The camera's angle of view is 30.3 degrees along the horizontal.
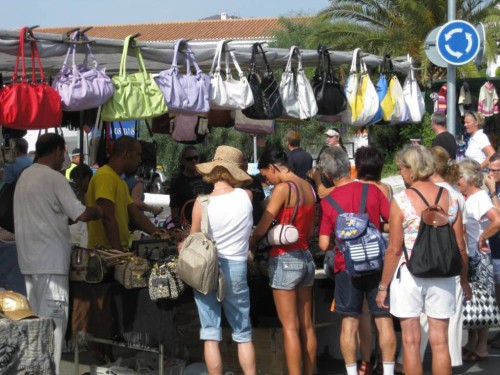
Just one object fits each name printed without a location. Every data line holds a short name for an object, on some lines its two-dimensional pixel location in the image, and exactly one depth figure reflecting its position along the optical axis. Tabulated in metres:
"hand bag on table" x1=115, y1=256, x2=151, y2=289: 6.55
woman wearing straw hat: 6.14
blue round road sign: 10.09
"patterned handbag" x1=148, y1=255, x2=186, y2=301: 6.31
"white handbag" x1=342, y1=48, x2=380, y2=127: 8.10
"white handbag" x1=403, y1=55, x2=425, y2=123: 8.86
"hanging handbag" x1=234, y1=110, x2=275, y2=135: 9.34
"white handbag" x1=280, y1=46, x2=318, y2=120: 7.48
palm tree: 25.59
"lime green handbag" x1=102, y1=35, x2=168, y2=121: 6.34
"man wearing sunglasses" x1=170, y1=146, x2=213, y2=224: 9.29
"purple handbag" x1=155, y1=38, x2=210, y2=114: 6.66
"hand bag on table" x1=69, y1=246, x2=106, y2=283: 6.57
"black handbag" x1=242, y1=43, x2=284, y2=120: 7.27
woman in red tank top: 6.51
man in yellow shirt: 7.02
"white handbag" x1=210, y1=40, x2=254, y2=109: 6.95
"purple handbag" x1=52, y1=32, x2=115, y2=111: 6.10
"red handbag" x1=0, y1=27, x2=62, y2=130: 5.77
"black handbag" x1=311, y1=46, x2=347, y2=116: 7.75
